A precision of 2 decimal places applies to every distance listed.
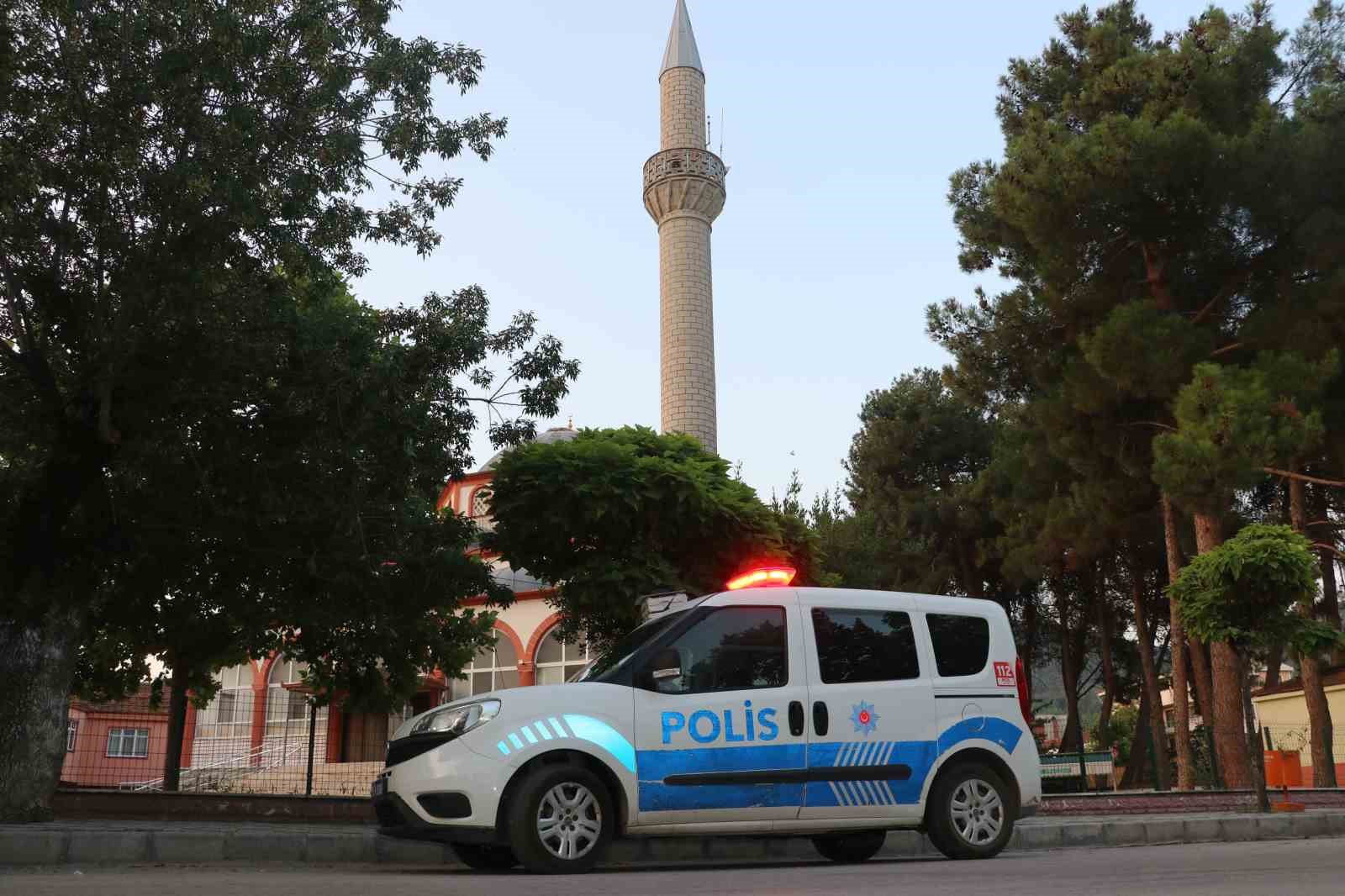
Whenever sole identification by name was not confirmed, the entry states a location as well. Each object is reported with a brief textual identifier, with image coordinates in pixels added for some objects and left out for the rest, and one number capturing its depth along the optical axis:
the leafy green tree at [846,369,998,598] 33.25
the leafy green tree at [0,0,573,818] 10.57
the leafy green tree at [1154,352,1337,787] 18.41
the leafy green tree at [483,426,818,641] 17.12
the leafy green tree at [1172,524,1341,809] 13.00
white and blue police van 7.11
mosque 31.61
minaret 37.88
